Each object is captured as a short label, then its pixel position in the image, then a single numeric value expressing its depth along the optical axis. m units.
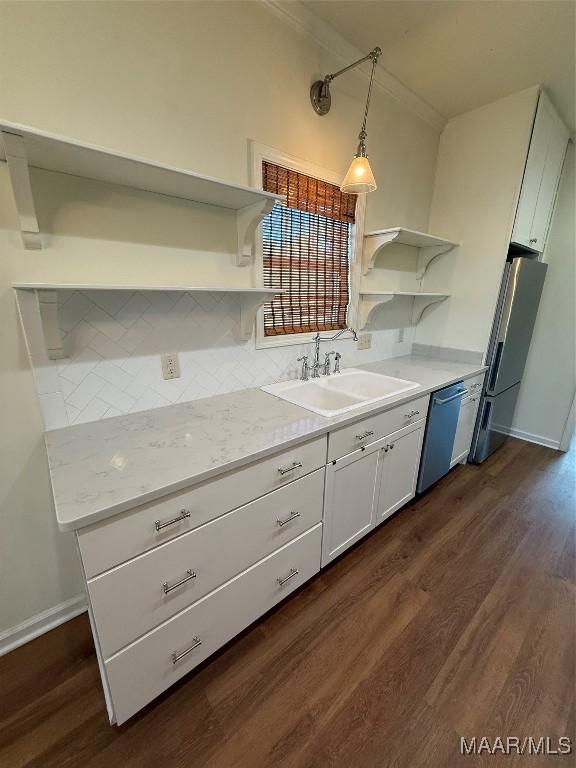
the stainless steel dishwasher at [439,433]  2.02
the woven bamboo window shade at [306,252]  1.66
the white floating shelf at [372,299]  2.10
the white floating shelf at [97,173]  0.84
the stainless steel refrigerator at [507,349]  2.31
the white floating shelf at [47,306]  0.96
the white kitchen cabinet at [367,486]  1.50
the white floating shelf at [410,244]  1.99
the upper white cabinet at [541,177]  2.15
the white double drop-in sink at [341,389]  1.69
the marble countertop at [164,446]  0.85
